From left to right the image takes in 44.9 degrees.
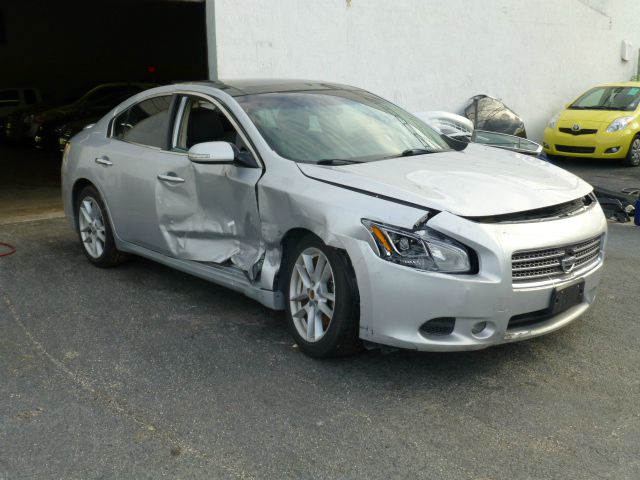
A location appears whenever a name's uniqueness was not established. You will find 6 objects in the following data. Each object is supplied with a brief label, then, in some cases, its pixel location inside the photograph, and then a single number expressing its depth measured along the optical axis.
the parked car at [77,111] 18.11
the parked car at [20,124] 18.94
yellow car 13.68
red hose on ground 7.20
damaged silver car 3.99
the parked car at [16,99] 20.31
